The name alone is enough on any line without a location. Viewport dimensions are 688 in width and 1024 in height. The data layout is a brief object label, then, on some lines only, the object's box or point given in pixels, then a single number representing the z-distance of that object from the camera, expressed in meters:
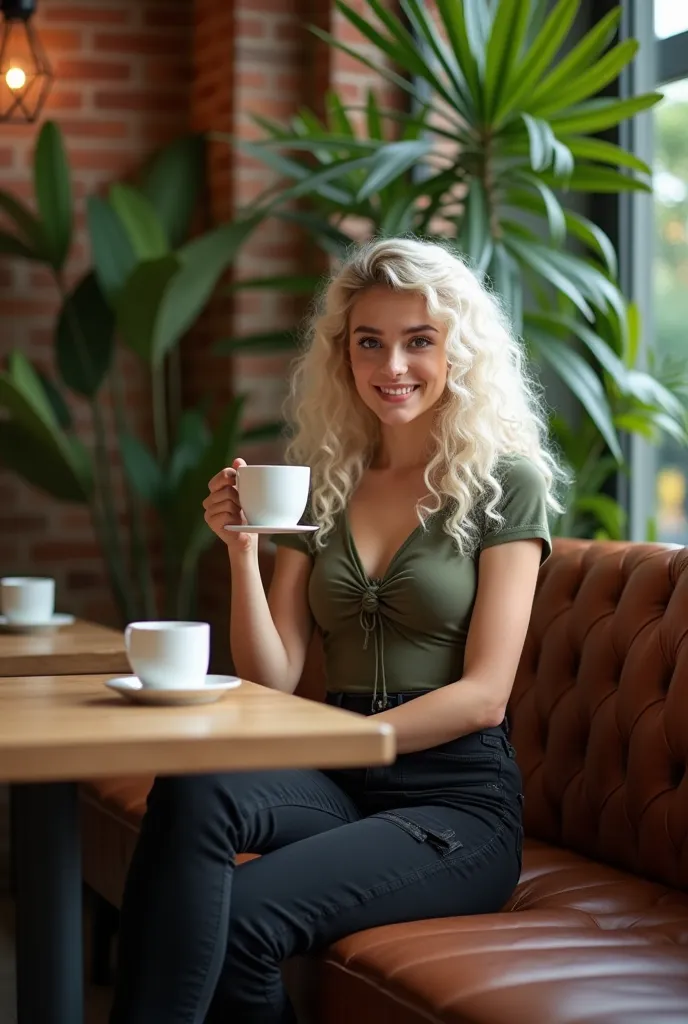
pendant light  3.76
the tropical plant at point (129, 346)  3.45
